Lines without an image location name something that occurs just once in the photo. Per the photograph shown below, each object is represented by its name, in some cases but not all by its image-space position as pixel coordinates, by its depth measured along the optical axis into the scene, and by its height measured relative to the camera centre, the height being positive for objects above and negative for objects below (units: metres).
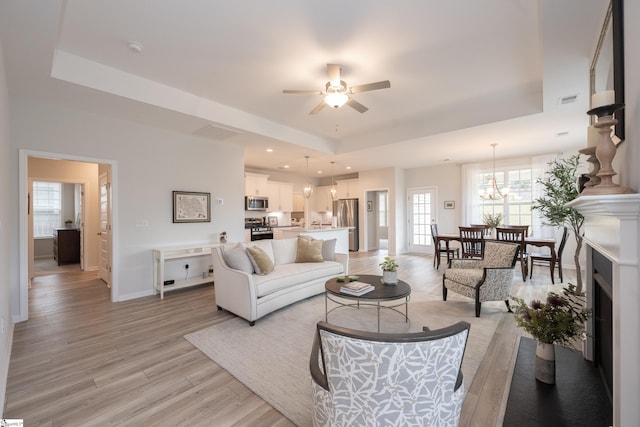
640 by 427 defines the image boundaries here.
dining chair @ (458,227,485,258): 5.39 -0.61
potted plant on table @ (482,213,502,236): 5.94 -0.24
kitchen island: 6.02 -0.50
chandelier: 5.98 +0.33
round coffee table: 2.75 -0.84
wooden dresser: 6.71 -0.76
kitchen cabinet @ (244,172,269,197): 7.69 +0.79
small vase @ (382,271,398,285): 3.14 -0.75
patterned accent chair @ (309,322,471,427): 1.03 -0.63
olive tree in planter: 3.76 +0.11
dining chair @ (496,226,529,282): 4.94 -0.51
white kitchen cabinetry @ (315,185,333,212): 9.95 +0.45
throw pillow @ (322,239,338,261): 4.63 -0.66
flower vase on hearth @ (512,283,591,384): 1.86 -0.79
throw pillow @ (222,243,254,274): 3.39 -0.57
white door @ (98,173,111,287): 4.29 -0.23
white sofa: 3.13 -0.86
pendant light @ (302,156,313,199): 7.05 +0.53
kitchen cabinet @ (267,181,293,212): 8.47 +0.50
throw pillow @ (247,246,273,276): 3.53 -0.62
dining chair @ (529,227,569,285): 4.73 -0.85
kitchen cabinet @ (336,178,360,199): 9.20 +0.77
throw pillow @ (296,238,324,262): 4.34 -0.61
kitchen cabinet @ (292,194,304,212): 9.64 +0.33
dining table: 4.79 -0.59
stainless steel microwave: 7.78 +0.27
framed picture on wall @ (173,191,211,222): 4.66 +0.12
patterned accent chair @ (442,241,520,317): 3.32 -0.82
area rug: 2.01 -1.26
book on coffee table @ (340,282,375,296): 2.85 -0.80
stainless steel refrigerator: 9.08 -0.18
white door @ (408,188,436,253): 8.22 -0.22
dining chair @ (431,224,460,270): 6.08 -0.86
